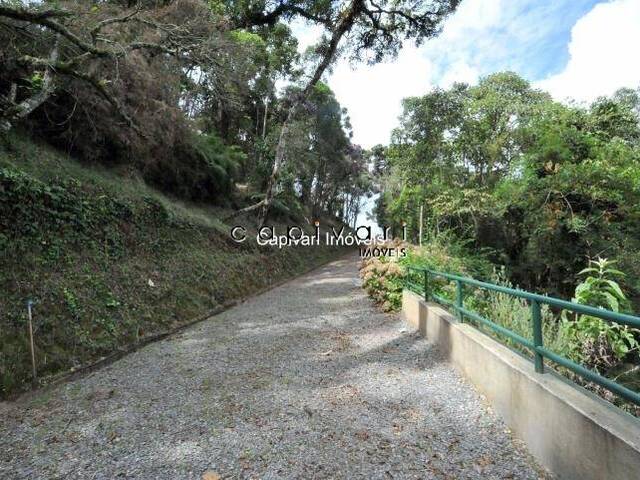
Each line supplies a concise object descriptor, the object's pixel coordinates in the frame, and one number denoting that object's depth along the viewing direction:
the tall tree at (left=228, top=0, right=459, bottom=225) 12.55
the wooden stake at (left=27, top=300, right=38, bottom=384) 4.09
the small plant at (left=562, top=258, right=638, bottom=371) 3.64
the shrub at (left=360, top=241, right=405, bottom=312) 7.49
